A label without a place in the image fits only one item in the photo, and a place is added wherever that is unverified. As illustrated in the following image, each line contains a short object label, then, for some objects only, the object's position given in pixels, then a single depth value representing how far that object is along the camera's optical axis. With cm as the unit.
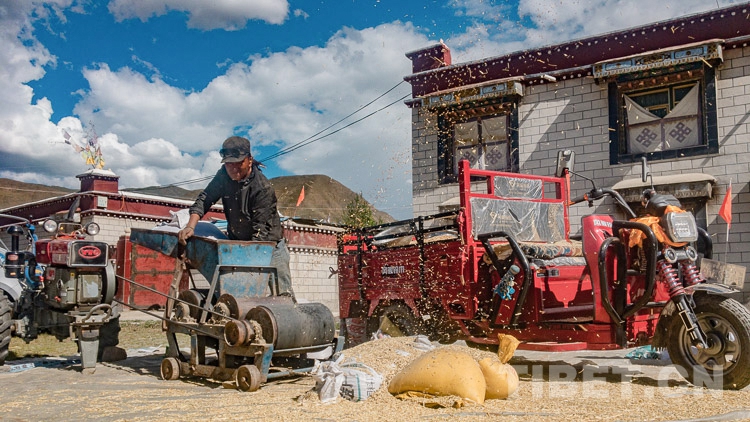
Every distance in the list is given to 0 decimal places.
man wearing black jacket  651
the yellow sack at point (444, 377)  448
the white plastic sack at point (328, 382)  474
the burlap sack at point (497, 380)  473
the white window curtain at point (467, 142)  1734
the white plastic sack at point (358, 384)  478
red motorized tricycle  519
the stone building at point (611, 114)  1395
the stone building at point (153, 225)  2164
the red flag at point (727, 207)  1308
